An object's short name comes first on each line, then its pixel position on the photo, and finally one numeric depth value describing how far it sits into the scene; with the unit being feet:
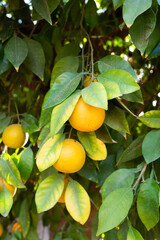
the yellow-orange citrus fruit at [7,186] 2.35
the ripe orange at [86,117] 1.84
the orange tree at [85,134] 1.89
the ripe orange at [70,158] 1.99
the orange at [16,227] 3.89
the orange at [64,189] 2.36
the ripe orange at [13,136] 2.78
